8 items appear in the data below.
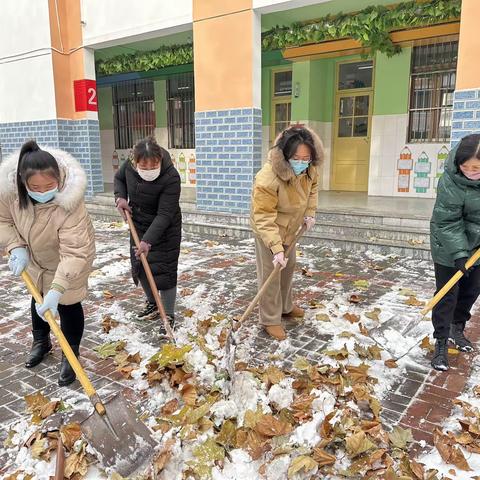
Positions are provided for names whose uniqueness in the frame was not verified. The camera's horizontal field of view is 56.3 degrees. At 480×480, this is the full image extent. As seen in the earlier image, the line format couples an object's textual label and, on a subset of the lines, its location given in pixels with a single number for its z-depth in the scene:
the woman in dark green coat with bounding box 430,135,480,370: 2.80
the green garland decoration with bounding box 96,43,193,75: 9.80
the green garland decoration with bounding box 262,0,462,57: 6.88
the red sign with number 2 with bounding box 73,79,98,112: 10.04
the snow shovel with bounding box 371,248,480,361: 2.93
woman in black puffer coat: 3.46
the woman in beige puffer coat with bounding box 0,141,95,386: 2.58
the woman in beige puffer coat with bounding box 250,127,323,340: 3.23
